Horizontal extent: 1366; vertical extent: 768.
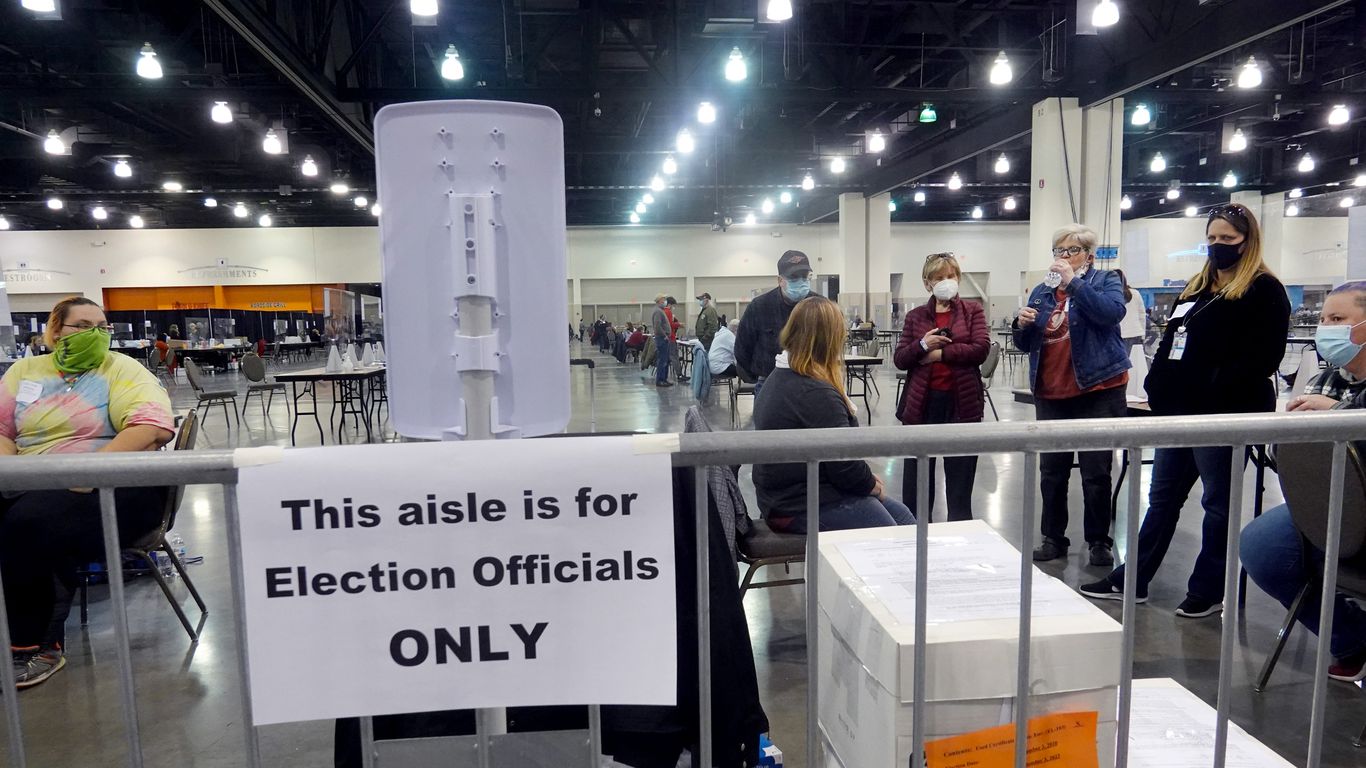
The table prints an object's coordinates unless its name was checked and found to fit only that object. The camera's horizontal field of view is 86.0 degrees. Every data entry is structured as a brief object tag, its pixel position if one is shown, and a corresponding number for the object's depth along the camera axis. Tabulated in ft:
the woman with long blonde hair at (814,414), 7.87
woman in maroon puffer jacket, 11.10
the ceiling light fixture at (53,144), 35.81
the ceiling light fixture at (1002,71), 27.35
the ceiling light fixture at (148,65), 24.22
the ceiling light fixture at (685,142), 37.86
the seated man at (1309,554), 7.67
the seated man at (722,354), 23.63
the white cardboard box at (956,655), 3.86
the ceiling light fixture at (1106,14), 22.52
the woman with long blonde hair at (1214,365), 8.42
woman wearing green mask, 8.18
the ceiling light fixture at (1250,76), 26.99
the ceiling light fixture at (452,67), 26.25
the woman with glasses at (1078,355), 10.16
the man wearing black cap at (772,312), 13.94
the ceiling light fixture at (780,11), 21.94
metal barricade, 3.43
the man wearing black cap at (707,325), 35.76
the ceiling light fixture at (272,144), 35.68
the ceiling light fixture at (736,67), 27.12
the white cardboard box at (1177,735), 4.56
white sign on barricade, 3.38
